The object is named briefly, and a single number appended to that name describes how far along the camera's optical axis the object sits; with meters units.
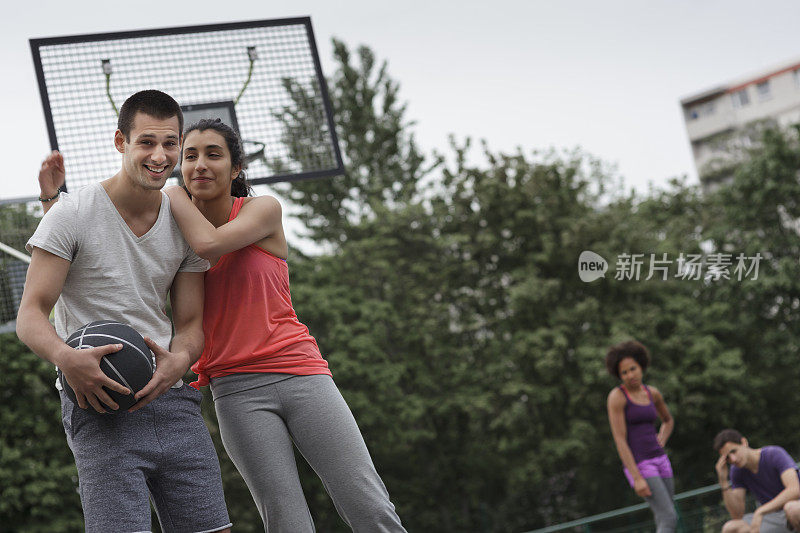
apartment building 59.78
